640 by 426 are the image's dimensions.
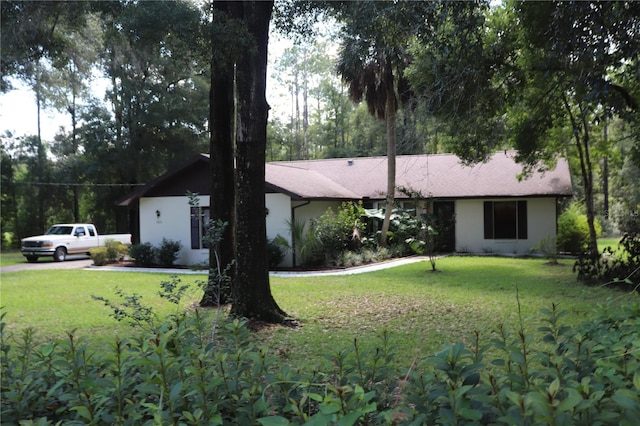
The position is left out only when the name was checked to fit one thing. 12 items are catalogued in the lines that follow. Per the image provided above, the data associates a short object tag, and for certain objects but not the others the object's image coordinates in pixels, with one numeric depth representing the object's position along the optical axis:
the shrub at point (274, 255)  18.23
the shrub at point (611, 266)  11.94
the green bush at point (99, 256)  21.91
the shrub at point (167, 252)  20.30
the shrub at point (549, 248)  17.71
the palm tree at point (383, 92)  19.58
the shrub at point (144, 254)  20.55
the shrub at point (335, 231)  18.72
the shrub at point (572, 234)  21.23
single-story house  19.98
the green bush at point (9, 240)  38.16
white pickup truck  24.78
